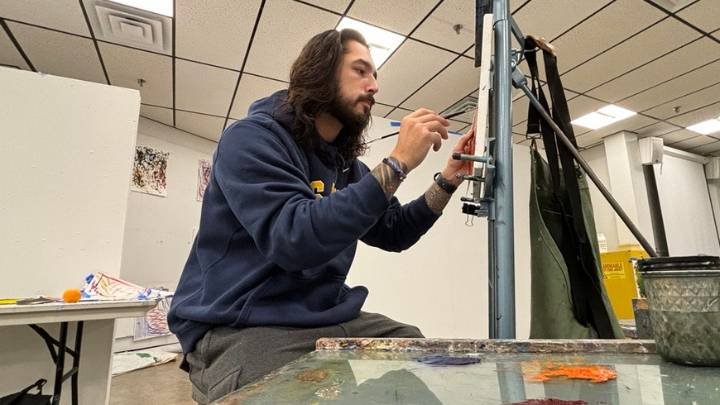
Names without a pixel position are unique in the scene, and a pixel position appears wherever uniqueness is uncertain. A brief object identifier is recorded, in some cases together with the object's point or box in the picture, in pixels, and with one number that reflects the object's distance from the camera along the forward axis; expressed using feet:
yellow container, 11.00
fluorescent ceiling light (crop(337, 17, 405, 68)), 7.93
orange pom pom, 4.34
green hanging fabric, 2.57
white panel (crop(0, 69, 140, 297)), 5.17
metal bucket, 1.47
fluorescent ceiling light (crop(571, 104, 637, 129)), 12.13
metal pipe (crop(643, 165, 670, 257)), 13.88
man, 2.12
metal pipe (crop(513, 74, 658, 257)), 2.64
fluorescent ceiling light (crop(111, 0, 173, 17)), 7.24
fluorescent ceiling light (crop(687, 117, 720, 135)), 13.32
